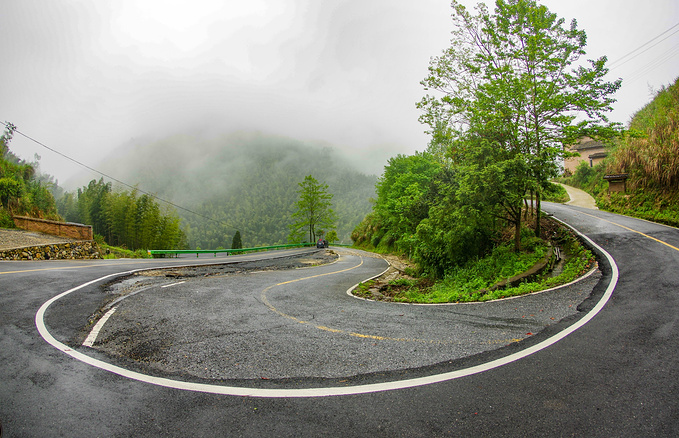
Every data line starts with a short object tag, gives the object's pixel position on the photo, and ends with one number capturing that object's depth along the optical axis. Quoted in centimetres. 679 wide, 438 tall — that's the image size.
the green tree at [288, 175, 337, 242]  6216
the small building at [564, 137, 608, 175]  4125
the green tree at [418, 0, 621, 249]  1140
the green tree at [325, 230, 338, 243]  7356
